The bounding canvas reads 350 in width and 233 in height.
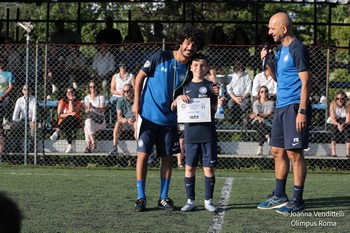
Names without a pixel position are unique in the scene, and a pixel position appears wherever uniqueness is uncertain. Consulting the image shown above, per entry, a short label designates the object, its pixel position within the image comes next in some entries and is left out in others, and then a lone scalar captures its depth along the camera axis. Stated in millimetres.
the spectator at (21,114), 13758
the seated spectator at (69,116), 13914
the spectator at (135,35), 17422
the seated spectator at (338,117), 13488
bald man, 7211
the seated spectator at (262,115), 13453
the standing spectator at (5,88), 13984
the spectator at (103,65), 14984
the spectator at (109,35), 17672
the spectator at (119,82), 14016
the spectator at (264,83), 13828
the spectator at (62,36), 17547
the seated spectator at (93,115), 13633
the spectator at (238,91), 13930
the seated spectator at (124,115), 13477
